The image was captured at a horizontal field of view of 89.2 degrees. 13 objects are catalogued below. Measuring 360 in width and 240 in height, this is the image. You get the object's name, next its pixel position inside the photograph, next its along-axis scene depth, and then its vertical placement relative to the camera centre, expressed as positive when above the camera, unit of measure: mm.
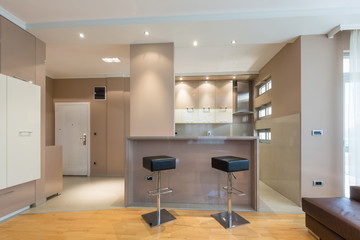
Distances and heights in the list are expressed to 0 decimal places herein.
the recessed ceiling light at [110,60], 4002 +1409
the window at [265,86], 4445 +941
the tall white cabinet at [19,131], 2283 -102
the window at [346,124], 2748 -24
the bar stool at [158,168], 2289 -572
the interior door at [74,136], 5062 -352
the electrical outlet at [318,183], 2832 -939
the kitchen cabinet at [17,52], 2443 +1037
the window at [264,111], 4445 +316
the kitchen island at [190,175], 2826 -826
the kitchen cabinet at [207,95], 5383 +831
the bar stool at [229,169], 2246 -580
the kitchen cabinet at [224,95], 5340 +818
